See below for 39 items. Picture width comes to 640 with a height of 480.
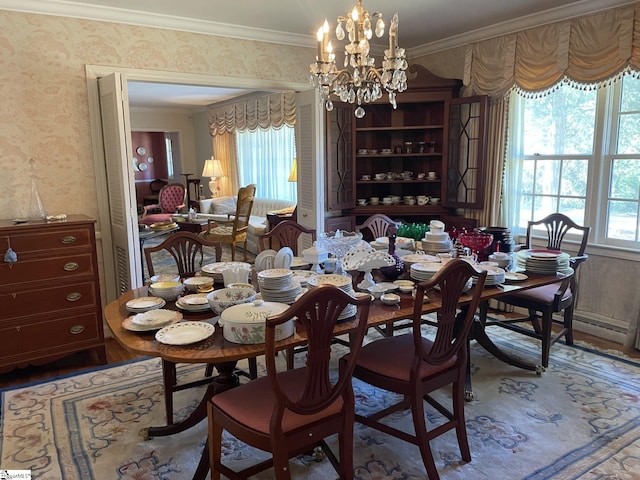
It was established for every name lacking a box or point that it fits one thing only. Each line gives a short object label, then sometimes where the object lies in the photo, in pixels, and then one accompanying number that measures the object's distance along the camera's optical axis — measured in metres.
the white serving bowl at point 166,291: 2.28
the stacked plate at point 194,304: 2.11
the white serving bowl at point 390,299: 2.20
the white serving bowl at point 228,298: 2.00
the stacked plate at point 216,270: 2.57
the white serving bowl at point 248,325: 1.76
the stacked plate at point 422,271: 2.51
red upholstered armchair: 9.37
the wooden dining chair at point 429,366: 1.99
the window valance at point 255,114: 7.18
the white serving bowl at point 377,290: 2.30
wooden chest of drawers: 3.11
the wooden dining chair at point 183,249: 2.77
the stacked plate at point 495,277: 2.49
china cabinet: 4.48
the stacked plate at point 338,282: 2.04
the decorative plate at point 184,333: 1.79
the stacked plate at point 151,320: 1.90
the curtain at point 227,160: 9.20
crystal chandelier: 2.48
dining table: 1.71
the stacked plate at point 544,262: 2.76
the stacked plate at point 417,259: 2.79
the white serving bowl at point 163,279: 2.49
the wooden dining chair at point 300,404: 1.62
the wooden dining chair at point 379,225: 3.73
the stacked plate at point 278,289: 2.10
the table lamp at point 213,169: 9.27
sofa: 7.25
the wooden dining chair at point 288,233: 3.26
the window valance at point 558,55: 3.31
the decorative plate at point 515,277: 2.62
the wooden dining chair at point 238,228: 6.57
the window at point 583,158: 3.59
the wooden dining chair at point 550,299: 3.15
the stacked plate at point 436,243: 3.03
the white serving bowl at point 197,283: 2.39
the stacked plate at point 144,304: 2.09
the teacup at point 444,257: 2.78
